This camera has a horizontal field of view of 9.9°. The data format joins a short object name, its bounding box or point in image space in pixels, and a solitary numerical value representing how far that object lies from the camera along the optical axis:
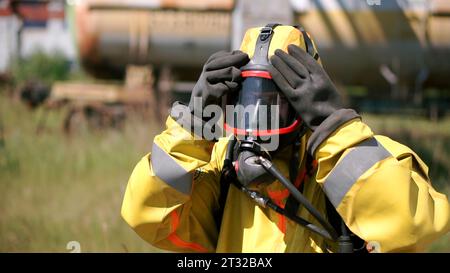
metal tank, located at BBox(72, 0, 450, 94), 14.69
